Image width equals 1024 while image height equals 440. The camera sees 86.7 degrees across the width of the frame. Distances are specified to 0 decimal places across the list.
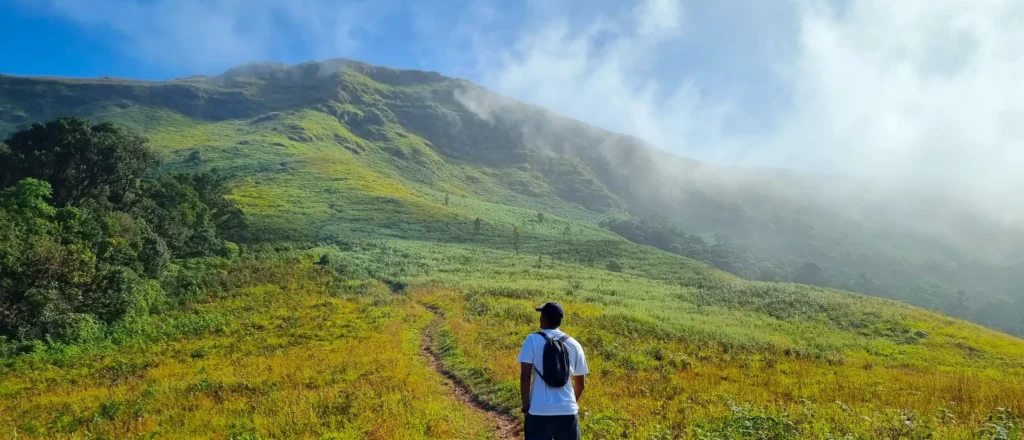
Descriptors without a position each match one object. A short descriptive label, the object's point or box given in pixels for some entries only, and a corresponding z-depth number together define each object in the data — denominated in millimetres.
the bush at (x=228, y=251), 56312
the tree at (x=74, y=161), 45500
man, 6613
